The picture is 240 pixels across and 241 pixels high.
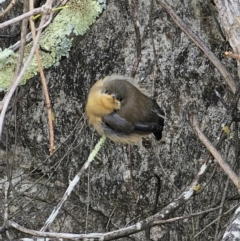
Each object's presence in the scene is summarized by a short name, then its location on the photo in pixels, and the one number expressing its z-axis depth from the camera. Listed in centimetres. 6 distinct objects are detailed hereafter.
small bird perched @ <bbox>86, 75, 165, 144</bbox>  570
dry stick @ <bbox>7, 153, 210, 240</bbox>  549
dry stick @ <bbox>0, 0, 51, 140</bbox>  541
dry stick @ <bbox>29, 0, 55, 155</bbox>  545
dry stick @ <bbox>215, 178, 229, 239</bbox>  564
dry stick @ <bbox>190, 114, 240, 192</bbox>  553
